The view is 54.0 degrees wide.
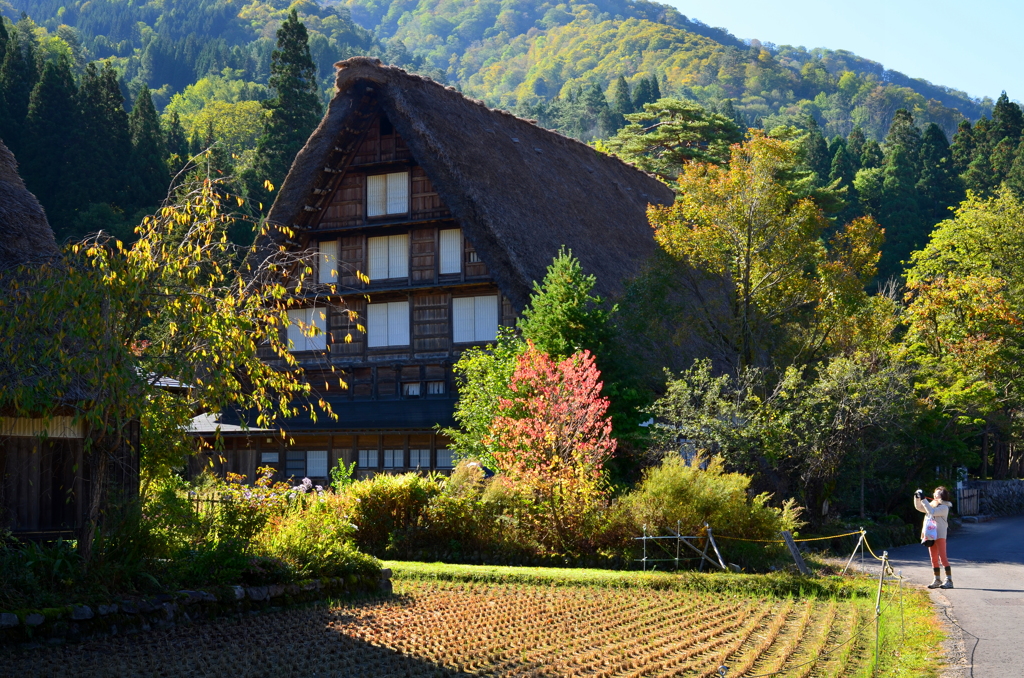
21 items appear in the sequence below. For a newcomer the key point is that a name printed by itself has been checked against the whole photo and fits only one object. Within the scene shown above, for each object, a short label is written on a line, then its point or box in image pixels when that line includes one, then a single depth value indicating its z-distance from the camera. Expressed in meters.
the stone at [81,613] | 10.33
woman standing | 15.23
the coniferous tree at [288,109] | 50.53
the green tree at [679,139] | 52.41
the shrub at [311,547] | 13.44
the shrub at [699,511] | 16.93
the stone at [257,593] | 12.34
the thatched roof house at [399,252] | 26.58
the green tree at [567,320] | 20.97
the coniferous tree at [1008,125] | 60.97
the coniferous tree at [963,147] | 62.27
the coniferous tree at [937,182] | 60.22
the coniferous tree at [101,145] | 43.97
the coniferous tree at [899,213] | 56.41
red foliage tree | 17.36
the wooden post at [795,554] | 15.43
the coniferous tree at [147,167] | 46.00
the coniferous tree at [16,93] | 44.34
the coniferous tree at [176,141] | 57.01
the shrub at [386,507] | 18.55
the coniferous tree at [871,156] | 68.88
